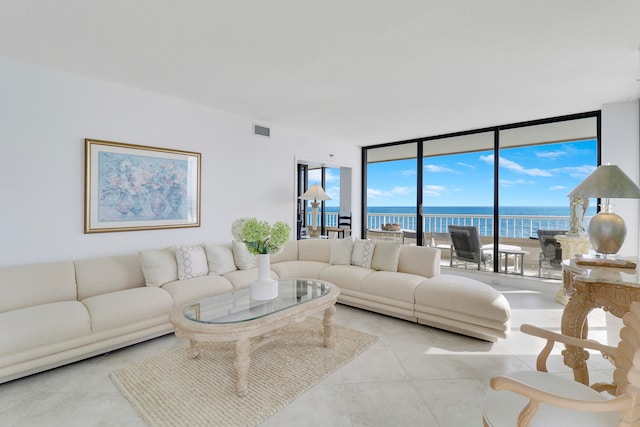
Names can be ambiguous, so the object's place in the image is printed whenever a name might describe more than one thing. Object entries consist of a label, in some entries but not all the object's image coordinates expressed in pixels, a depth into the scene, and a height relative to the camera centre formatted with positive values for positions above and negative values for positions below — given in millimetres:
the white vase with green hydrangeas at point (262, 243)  2617 -271
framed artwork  3211 +272
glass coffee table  2047 -774
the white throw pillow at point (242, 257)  3910 -585
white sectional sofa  2277 -801
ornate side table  1768 -497
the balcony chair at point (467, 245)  4957 -514
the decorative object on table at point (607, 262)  2053 -321
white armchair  1037 -731
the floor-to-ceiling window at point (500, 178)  4809 +723
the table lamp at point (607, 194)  2150 +159
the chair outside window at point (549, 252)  4551 -546
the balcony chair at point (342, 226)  6396 -284
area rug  1863 -1239
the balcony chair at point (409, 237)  6140 -478
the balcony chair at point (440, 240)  5727 -503
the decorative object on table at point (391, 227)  6594 -291
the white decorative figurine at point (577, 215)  4098 +13
